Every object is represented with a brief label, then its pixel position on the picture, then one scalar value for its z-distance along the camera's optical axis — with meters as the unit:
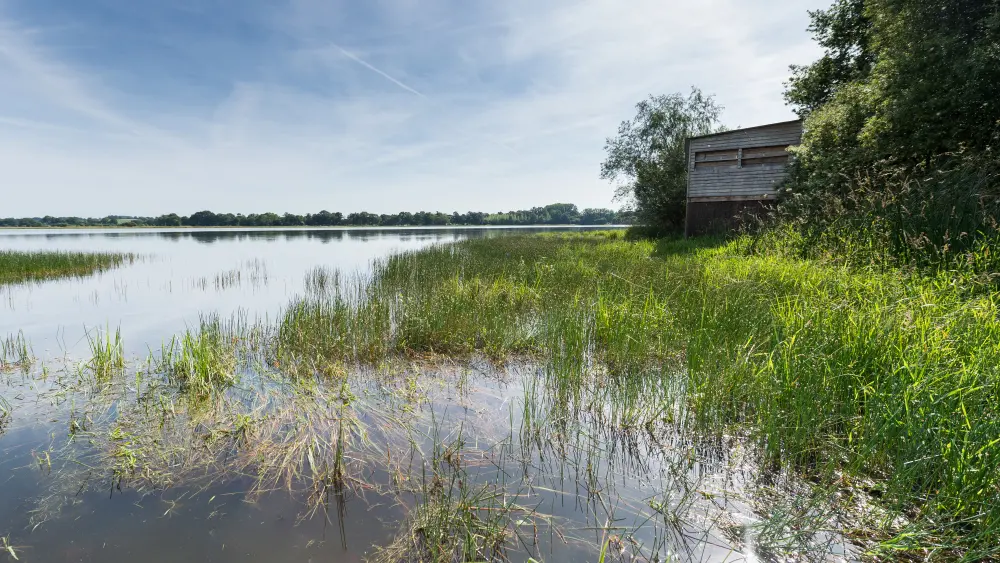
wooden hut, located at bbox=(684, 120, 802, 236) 16.91
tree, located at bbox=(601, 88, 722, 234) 25.59
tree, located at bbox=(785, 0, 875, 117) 19.38
